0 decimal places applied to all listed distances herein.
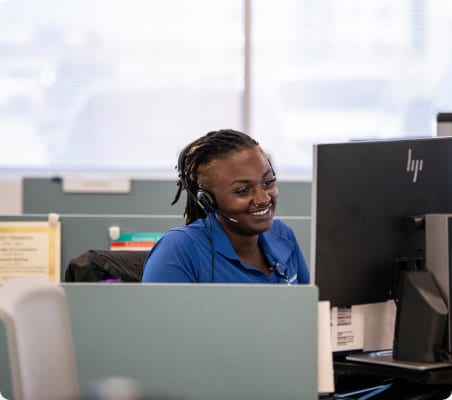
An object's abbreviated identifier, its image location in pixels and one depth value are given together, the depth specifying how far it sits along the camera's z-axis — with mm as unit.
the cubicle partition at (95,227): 5326
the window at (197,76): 8495
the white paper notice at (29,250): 5056
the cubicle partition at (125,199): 6659
